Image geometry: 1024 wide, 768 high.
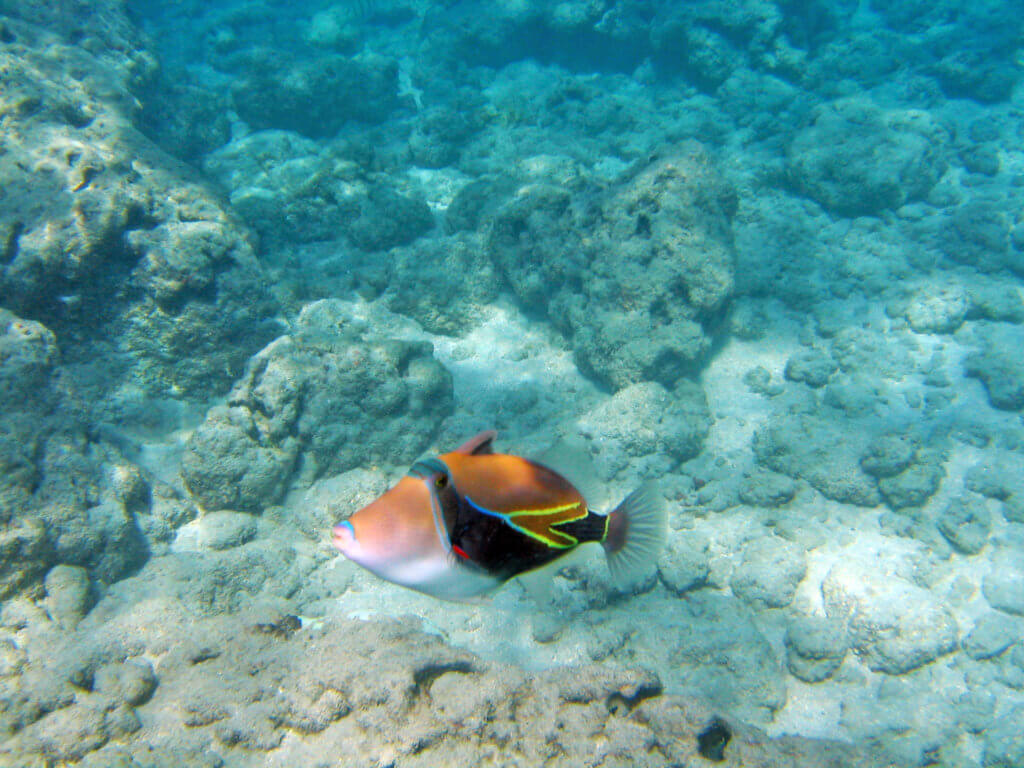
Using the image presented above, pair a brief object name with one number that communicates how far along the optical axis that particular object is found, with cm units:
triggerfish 94
